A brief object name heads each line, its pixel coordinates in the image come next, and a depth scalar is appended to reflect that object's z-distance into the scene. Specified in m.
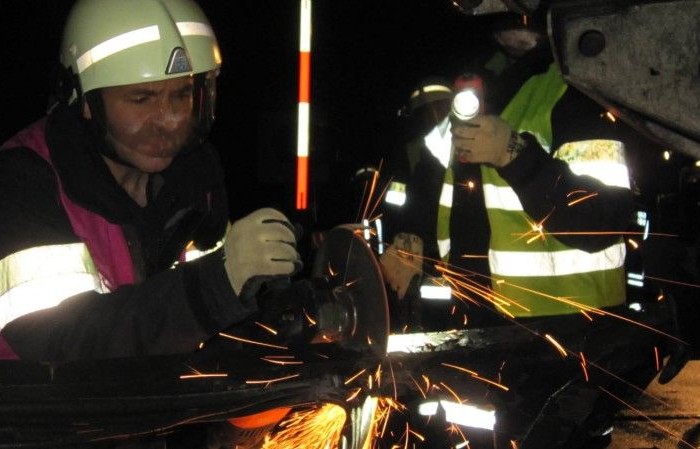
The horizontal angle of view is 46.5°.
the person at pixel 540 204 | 3.40
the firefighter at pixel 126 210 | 2.39
